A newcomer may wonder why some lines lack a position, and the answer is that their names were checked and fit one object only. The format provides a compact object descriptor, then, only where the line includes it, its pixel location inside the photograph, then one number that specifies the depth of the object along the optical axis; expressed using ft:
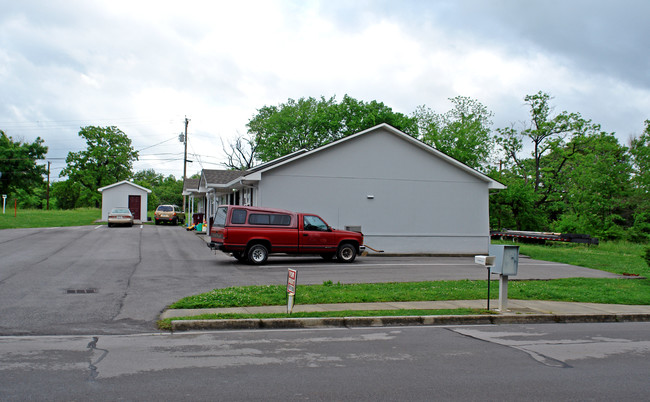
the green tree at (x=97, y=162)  224.94
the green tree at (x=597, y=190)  140.56
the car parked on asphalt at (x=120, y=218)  125.39
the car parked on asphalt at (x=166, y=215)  145.69
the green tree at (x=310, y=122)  172.14
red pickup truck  59.21
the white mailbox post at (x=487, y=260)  32.79
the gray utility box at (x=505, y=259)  33.04
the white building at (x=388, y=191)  79.92
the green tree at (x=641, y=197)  142.72
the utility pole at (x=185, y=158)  162.50
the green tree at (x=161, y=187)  325.62
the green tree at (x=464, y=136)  163.43
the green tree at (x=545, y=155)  150.92
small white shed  156.56
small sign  30.32
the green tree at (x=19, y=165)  202.69
